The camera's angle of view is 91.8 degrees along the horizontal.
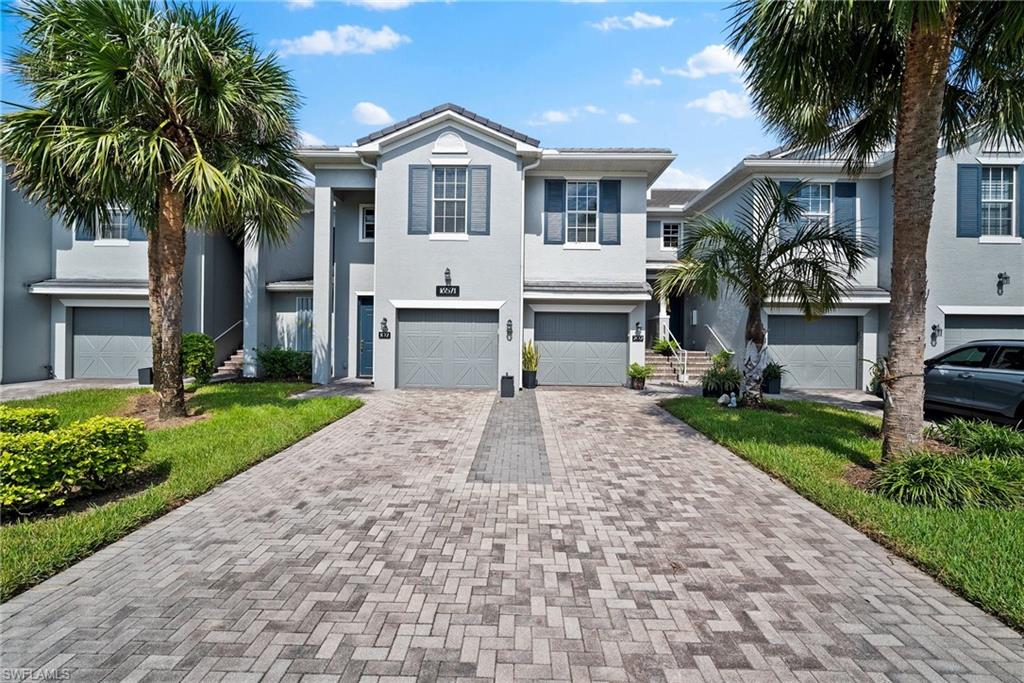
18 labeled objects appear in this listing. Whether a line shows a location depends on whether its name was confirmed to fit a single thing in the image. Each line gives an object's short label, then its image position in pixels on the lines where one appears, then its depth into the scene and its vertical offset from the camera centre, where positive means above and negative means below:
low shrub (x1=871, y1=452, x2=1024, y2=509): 5.38 -1.62
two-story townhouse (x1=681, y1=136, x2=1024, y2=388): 14.36 +2.27
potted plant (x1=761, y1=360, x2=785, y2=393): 14.52 -1.20
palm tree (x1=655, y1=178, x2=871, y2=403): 10.65 +1.64
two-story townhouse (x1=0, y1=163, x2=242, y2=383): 15.52 +1.10
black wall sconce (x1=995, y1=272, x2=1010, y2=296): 14.30 +1.66
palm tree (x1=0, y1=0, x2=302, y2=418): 7.93 +3.71
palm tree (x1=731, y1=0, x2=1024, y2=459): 6.02 +3.67
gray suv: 8.94 -0.81
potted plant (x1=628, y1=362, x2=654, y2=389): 15.03 -1.18
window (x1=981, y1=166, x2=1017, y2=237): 14.42 +4.02
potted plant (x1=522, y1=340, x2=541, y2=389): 14.95 -0.92
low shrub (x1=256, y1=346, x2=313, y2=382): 15.56 -0.95
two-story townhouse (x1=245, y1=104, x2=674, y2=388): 14.47 +2.46
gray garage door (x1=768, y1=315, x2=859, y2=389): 15.90 -0.41
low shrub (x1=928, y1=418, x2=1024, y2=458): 6.61 -1.40
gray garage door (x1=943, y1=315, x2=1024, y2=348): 14.60 +0.30
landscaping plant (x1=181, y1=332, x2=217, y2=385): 14.48 -0.69
